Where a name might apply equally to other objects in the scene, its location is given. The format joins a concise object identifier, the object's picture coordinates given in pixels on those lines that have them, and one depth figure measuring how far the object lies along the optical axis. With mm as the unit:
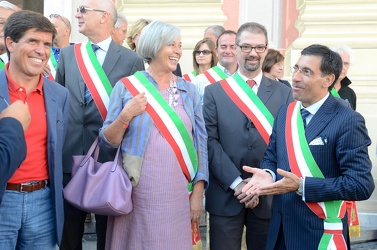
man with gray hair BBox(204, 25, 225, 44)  7332
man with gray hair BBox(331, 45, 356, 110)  6514
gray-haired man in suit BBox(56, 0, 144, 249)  4629
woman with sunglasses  6742
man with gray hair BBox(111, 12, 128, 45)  6207
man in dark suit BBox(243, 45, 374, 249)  3707
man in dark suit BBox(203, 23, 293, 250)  4562
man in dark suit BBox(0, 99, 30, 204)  2863
